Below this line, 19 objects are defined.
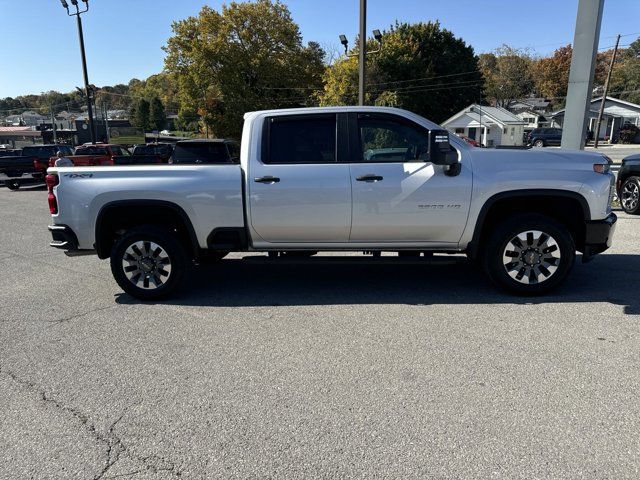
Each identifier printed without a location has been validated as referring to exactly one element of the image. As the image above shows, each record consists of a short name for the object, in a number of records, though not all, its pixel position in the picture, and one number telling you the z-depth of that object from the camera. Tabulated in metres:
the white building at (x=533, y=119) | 68.12
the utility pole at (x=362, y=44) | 15.51
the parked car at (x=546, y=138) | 43.31
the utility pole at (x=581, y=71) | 8.77
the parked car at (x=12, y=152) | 22.77
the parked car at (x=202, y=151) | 10.77
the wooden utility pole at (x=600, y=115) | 42.86
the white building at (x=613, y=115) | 54.66
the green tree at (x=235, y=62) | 43.88
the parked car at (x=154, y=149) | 20.00
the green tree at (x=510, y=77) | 88.13
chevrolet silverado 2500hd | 4.98
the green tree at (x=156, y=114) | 110.44
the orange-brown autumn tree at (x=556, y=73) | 86.25
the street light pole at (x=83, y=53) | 27.51
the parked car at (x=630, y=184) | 9.62
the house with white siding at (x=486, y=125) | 47.78
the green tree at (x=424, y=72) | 39.90
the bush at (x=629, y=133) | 50.22
